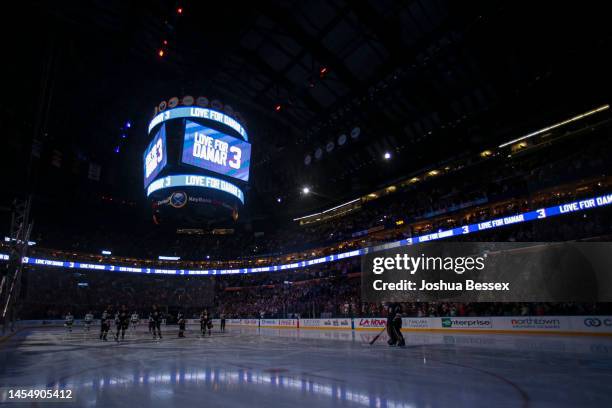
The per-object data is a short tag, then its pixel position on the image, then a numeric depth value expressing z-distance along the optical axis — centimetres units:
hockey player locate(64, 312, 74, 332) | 2453
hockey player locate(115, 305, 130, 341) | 1768
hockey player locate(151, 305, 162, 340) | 1894
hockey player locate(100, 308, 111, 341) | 1683
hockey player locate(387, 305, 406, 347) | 1272
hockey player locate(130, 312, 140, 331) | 3162
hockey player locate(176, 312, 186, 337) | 1989
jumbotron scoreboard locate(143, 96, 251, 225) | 1802
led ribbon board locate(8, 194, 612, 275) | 1894
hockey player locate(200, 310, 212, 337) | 2174
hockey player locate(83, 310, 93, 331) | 2753
